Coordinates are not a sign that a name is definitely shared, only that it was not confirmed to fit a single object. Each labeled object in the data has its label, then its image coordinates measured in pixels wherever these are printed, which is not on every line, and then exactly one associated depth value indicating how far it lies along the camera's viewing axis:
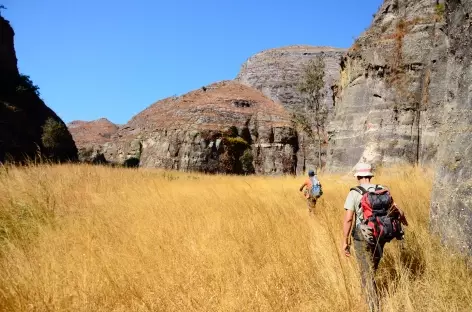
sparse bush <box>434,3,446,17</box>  12.70
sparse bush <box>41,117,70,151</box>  31.92
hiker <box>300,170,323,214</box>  6.89
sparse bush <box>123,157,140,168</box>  47.35
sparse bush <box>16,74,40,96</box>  32.78
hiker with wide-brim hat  2.67
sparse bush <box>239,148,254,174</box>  46.22
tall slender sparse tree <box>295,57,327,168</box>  35.78
